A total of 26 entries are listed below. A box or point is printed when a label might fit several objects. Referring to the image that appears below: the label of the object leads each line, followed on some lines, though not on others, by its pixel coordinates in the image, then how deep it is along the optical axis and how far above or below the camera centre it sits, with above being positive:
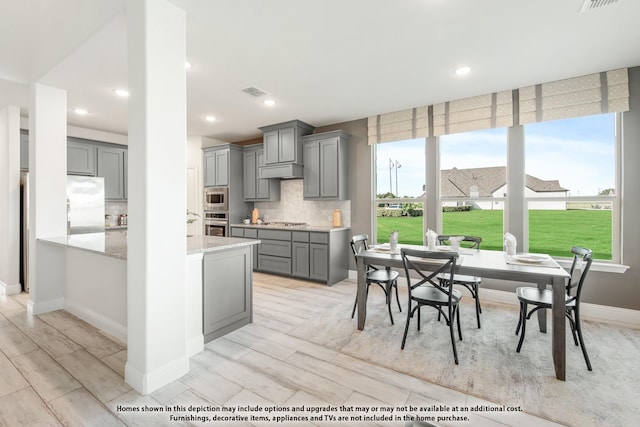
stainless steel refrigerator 4.45 +0.15
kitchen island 2.46 -0.68
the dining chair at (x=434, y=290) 2.35 -0.73
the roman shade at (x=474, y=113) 3.76 +1.34
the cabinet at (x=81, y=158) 4.90 +0.96
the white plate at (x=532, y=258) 2.54 -0.44
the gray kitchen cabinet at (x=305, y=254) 4.63 -0.71
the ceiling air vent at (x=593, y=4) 2.12 +1.54
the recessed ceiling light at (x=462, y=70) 3.13 +1.55
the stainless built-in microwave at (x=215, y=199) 5.90 +0.29
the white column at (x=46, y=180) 3.25 +0.39
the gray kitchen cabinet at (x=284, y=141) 5.07 +1.29
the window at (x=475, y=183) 3.98 +0.40
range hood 5.09 +0.76
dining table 2.11 -0.49
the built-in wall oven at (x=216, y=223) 5.90 -0.22
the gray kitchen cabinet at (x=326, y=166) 4.88 +0.80
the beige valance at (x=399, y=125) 4.37 +1.36
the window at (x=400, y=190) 4.62 +0.36
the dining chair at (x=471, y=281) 2.99 -0.74
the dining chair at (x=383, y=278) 3.09 -0.72
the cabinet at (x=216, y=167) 5.84 +0.96
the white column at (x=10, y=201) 4.09 +0.19
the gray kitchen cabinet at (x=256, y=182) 5.73 +0.62
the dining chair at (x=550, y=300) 2.28 -0.74
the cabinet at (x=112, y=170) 5.29 +0.81
